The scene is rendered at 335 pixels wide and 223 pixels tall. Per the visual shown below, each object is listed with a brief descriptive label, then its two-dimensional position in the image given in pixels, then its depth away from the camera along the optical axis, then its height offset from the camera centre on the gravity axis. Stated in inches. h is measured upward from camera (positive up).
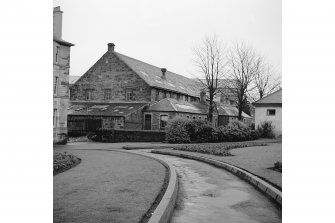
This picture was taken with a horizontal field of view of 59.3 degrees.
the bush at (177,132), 706.8 -31.7
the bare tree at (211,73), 761.9 +134.5
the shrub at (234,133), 747.4 -35.2
